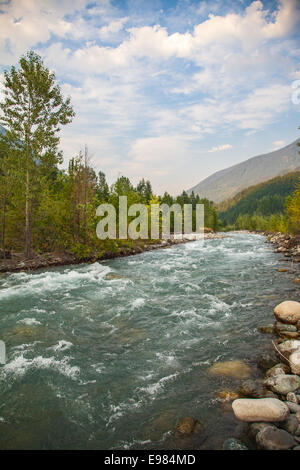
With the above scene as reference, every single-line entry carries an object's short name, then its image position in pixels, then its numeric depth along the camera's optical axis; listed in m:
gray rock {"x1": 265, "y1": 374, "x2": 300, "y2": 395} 4.57
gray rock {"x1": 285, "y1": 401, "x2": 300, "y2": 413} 4.00
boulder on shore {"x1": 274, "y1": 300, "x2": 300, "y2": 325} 7.37
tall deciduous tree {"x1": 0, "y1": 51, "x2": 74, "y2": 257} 17.09
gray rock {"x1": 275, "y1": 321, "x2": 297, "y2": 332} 7.01
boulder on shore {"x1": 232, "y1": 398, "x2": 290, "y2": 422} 3.87
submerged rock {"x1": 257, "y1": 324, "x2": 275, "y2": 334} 7.28
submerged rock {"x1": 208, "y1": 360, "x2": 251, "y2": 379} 5.40
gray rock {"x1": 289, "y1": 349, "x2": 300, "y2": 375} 5.09
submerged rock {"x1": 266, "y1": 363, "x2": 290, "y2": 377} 5.12
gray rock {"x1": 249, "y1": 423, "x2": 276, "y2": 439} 3.72
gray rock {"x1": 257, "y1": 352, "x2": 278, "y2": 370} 5.57
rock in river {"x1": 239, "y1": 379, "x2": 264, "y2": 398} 4.62
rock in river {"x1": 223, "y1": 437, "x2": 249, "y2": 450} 3.57
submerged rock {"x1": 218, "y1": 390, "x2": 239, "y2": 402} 4.66
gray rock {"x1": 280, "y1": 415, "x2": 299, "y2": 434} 3.66
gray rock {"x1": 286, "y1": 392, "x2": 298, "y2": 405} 4.25
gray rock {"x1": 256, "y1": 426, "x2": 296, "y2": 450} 3.40
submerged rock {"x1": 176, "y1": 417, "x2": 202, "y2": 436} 3.94
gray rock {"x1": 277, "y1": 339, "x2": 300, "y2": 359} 5.77
